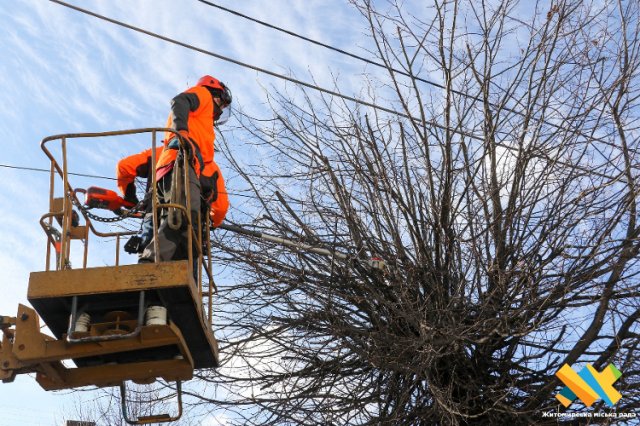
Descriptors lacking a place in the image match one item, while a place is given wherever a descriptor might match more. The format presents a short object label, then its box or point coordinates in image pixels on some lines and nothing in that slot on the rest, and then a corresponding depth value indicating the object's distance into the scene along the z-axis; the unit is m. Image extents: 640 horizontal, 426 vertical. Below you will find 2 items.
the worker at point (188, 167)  6.05
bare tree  7.69
